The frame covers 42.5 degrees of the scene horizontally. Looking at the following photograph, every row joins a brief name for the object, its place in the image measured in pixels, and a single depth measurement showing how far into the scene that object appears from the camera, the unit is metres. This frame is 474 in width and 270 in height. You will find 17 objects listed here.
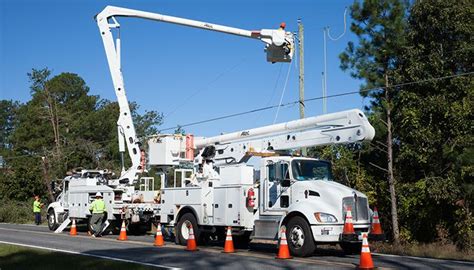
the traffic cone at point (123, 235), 21.44
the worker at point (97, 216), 23.48
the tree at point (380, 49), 21.64
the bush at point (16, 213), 38.12
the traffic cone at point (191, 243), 17.08
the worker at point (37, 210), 33.41
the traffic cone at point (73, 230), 24.41
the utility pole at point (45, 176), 45.39
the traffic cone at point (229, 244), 16.39
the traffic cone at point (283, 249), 14.58
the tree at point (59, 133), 46.09
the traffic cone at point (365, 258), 12.26
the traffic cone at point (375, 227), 15.41
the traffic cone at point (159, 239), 18.94
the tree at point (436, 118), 20.31
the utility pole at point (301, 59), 22.36
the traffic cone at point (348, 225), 14.41
